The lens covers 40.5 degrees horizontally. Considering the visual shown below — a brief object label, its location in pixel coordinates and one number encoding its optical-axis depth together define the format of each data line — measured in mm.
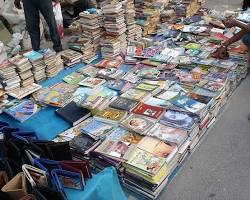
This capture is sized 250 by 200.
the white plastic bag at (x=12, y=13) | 5492
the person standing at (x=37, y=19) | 4613
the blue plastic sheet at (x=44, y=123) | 3322
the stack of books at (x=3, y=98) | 3768
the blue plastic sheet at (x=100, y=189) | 2230
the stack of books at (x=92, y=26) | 4660
